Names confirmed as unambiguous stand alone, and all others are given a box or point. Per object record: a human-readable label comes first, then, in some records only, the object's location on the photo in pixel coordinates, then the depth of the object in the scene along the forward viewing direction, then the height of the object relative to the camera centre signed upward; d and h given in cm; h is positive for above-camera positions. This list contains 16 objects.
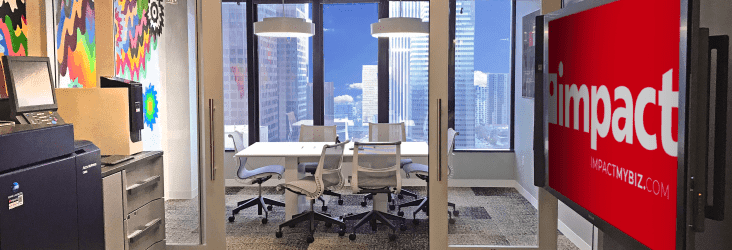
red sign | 162 -6
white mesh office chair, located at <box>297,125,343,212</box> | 609 -40
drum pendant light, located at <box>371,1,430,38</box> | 496 +75
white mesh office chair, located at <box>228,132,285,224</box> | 521 -79
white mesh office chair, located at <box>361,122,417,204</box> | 583 -39
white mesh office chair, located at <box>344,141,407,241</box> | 461 -65
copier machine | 222 -43
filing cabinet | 312 -69
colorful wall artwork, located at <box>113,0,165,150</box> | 408 +44
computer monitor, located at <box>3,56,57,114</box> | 277 +12
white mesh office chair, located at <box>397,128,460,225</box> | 382 -65
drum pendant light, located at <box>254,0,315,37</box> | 489 +75
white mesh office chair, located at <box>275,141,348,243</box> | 454 -77
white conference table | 481 -56
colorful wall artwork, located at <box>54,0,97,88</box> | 372 +46
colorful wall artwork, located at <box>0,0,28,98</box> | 314 +48
